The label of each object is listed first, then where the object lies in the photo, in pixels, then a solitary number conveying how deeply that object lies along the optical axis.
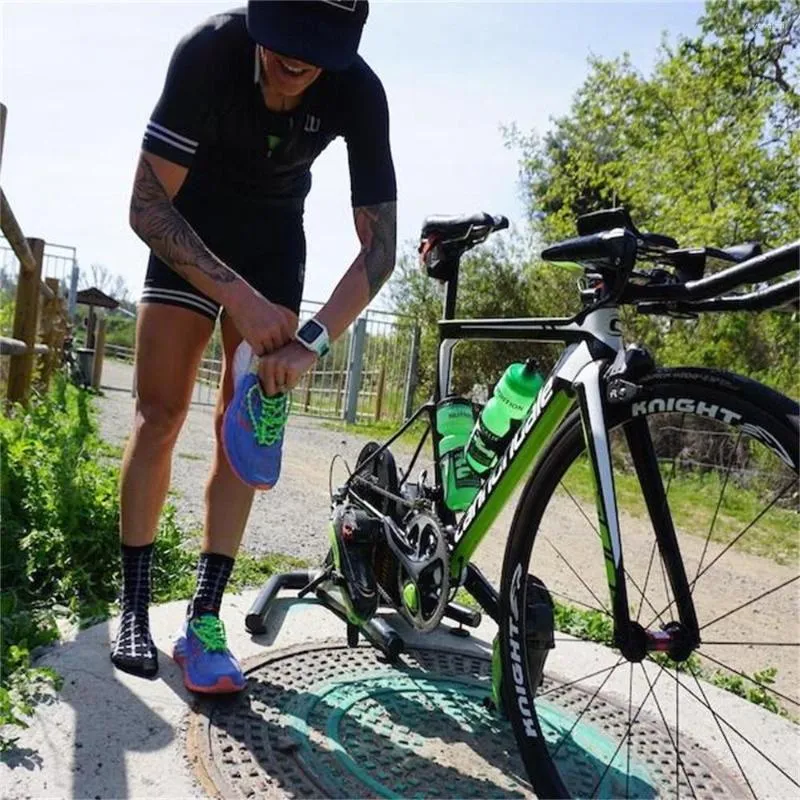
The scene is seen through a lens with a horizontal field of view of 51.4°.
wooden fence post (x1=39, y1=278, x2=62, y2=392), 7.67
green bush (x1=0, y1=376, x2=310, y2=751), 2.34
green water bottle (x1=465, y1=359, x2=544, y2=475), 2.18
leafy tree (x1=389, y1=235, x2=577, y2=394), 14.63
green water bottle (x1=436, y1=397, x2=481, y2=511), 2.37
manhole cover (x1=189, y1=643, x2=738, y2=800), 1.83
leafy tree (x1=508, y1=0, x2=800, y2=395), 9.75
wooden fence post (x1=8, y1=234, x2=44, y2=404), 5.32
